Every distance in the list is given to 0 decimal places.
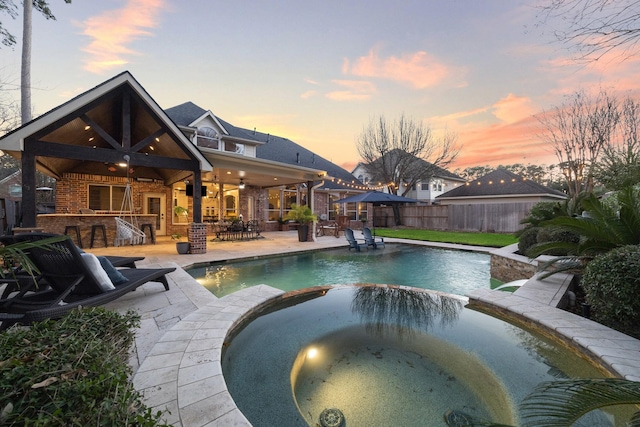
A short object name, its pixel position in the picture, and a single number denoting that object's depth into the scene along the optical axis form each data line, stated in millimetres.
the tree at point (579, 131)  12477
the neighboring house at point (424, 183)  24184
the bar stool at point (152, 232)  10781
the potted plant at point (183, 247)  8406
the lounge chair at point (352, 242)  10385
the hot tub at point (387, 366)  2287
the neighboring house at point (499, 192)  18162
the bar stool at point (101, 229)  9258
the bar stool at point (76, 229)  8875
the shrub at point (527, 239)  7121
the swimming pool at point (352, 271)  6138
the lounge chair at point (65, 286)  2961
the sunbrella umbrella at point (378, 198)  13109
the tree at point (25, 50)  9477
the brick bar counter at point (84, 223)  8602
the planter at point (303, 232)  11906
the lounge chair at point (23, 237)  3157
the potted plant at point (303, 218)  11750
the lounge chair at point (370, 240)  10859
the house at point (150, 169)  6523
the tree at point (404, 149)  21906
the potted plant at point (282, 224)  17031
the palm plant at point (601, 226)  3566
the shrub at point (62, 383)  998
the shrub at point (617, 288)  2973
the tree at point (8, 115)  12336
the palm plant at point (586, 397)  1088
